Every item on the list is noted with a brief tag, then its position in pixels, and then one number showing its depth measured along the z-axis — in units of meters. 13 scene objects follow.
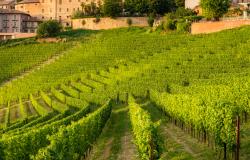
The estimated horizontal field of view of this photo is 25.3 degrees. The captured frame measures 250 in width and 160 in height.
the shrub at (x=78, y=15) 107.35
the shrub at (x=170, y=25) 83.19
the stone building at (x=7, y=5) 130.50
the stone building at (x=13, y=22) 110.81
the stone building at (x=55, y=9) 119.88
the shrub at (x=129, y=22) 98.75
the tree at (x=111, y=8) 100.16
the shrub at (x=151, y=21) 94.75
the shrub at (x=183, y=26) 79.81
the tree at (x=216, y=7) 76.44
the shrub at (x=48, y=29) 94.50
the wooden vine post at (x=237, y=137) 22.95
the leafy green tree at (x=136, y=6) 98.82
